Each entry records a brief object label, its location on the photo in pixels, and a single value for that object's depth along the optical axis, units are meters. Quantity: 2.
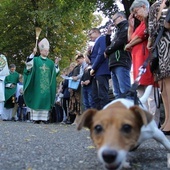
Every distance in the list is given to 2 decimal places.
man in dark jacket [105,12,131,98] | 6.73
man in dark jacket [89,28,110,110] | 8.05
